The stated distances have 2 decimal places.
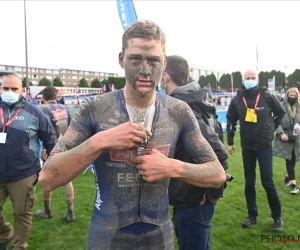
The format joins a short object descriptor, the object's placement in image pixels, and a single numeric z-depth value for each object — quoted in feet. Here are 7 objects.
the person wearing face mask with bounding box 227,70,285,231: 14.55
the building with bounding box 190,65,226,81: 244.11
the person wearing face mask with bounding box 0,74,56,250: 12.21
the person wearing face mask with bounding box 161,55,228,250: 8.44
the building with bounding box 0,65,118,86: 387.75
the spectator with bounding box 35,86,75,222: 16.89
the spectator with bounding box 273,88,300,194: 20.30
